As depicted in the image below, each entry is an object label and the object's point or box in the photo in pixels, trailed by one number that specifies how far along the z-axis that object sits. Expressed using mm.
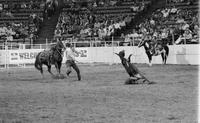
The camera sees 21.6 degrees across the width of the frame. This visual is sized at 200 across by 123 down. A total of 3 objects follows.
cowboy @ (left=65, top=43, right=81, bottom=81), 21109
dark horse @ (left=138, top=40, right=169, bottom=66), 32094
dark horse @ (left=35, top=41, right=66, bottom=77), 22438
